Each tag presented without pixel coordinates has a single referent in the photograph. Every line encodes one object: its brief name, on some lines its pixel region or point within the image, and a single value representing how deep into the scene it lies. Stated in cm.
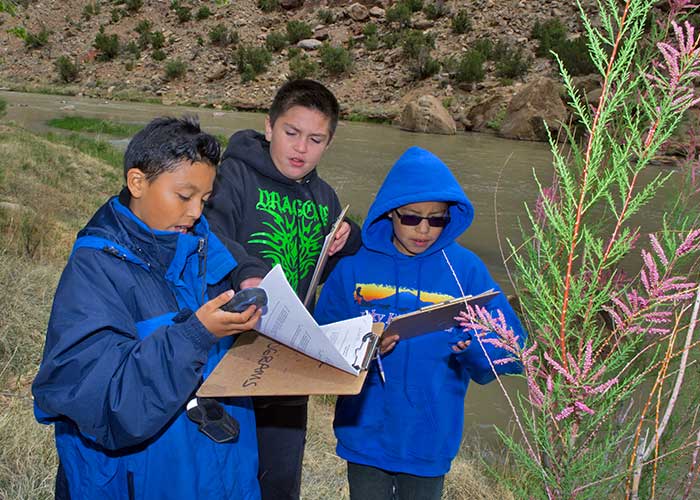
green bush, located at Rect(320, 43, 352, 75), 3002
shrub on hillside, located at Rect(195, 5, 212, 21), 3866
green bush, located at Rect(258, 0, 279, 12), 3881
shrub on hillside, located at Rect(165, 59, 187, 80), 3231
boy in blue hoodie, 215
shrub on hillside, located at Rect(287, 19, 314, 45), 3446
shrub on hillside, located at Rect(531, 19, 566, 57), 2653
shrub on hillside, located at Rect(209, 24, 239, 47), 3534
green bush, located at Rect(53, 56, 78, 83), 3400
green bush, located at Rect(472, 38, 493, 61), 2755
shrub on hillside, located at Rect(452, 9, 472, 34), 3108
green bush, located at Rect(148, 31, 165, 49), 3619
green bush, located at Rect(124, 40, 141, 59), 3578
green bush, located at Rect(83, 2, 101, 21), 4247
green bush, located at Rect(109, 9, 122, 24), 4097
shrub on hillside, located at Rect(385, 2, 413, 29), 3309
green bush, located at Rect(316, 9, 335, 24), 3562
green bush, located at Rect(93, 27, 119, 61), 3591
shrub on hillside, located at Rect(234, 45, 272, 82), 3072
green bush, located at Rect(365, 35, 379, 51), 3169
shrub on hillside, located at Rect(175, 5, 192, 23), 3909
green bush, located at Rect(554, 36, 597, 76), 2178
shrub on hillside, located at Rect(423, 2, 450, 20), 3347
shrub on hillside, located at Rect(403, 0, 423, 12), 3438
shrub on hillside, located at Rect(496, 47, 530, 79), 2559
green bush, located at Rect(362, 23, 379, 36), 3319
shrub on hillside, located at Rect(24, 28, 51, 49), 3785
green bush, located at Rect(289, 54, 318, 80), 3025
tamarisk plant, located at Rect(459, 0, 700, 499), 103
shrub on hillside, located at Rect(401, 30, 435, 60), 2809
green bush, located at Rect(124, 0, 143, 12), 4122
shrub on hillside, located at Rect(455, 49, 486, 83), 2541
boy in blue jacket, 127
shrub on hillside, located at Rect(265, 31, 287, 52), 3372
